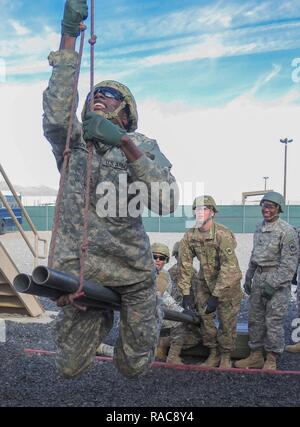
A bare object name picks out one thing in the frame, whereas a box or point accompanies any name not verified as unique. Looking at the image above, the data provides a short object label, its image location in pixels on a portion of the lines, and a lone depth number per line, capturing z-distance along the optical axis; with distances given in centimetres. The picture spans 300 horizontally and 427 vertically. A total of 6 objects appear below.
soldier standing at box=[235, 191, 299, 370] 569
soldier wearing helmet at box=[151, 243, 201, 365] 564
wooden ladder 699
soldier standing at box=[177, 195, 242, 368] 560
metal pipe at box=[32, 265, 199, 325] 255
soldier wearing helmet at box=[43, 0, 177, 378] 296
